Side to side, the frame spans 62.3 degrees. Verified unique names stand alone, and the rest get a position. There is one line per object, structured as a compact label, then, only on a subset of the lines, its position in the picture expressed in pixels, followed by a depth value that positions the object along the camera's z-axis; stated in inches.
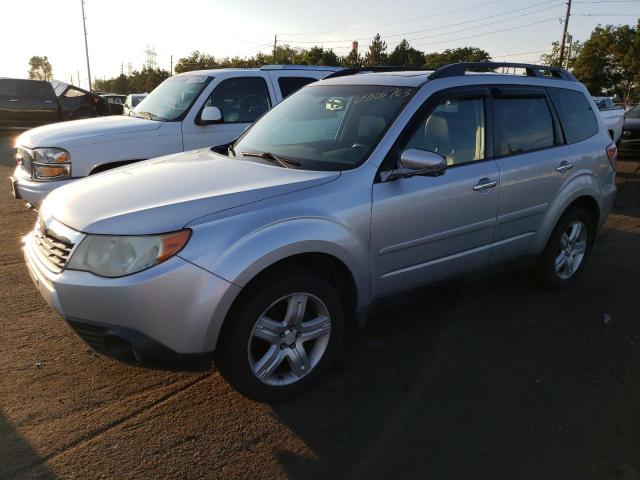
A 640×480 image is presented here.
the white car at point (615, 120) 457.4
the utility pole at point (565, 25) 1753.2
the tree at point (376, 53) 2682.1
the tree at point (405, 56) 2642.7
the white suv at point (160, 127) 209.9
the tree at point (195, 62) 2822.3
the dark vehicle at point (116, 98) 1142.3
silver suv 98.4
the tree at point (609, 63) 1750.7
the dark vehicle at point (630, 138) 514.0
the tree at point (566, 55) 2114.9
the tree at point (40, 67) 4775.6
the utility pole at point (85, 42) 2358.3
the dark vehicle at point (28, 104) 585.6
